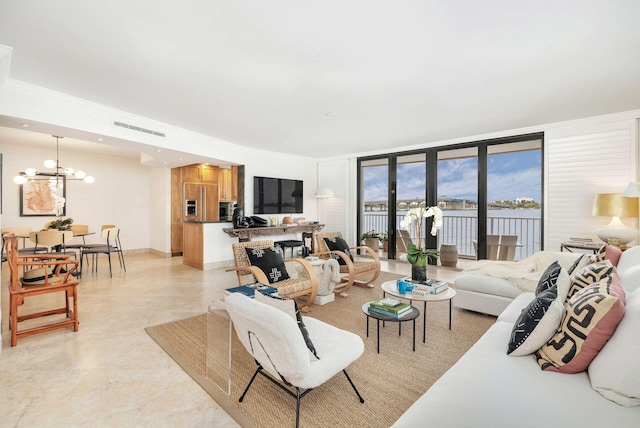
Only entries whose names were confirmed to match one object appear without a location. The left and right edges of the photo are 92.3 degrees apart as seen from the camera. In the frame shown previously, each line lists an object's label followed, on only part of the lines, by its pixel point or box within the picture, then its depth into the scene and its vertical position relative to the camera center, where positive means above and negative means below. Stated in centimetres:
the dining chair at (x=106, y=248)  532 -71
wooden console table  617 -48
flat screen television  691 +32
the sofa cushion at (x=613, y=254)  254 -37
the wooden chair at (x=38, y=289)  269 -74
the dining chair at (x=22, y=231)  546 -42
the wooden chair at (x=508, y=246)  559 -66
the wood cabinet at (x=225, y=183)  780 +67
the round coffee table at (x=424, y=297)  281 -81
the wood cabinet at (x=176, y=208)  756 +2
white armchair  153 -78
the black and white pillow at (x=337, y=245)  466 -54
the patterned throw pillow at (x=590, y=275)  180 -39
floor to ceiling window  541 +39
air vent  430 +118
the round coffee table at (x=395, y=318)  249 -88
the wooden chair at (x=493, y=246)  572 -67
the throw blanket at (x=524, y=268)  315 -66
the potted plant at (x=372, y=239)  718 -70
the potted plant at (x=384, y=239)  727 -70
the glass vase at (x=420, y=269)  333 -64
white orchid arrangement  328 -16
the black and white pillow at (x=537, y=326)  158 -61
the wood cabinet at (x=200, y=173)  754 +89
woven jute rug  183 -120
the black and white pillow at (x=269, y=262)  355 -63
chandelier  566 +69
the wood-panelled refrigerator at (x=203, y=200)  761 +23
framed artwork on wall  653 +28
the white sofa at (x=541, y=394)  115 -78
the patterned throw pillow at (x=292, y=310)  173 -59
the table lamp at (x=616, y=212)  394 -2
